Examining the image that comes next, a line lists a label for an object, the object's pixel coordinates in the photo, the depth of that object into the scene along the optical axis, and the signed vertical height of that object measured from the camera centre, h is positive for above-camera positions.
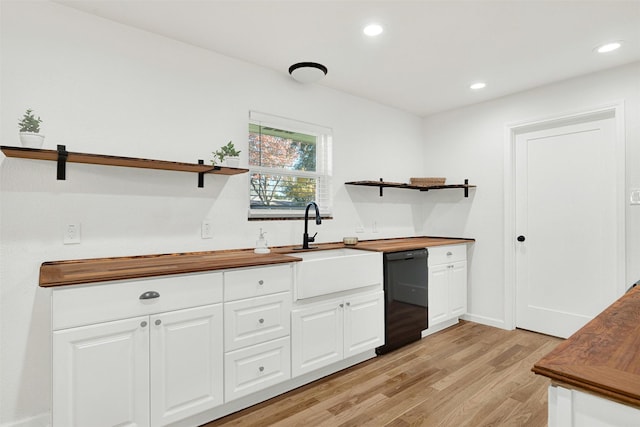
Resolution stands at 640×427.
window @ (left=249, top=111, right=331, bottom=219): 2.99 +0.47
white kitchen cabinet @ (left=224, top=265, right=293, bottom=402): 2.08 -0.73
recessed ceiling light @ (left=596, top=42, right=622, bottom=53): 2.60 +1.31
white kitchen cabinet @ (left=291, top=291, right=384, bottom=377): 2.40 -0.89
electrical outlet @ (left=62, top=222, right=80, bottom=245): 2.09 -0.11
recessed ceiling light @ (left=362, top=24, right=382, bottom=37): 2.33 +1.31
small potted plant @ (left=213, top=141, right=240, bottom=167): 2.55 +0.46
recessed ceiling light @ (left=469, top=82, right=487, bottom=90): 3.37 +1.32
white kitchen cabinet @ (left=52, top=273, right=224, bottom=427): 1.59 -0.71
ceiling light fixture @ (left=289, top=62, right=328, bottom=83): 2.86 +1.25
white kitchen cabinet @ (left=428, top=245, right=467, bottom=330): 3.50 -0.74
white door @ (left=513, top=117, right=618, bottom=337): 3.12 -0.10
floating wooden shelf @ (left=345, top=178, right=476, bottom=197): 3.55 +0.34
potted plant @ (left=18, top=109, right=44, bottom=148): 1.82 +0.46
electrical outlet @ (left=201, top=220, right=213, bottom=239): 2.62 -0.11
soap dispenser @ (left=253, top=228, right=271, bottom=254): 2.72 -0.25
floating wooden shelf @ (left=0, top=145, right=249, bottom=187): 1.84 +0.34
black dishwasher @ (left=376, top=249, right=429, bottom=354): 3.02 -0.77
